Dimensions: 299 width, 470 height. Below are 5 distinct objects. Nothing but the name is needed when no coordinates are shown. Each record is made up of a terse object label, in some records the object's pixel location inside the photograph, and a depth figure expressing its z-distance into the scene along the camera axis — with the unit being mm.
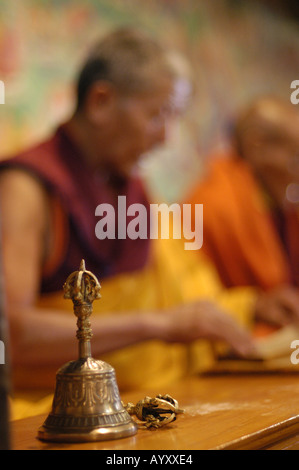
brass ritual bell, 1247
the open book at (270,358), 1850
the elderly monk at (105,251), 1922
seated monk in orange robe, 3110
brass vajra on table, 1318
